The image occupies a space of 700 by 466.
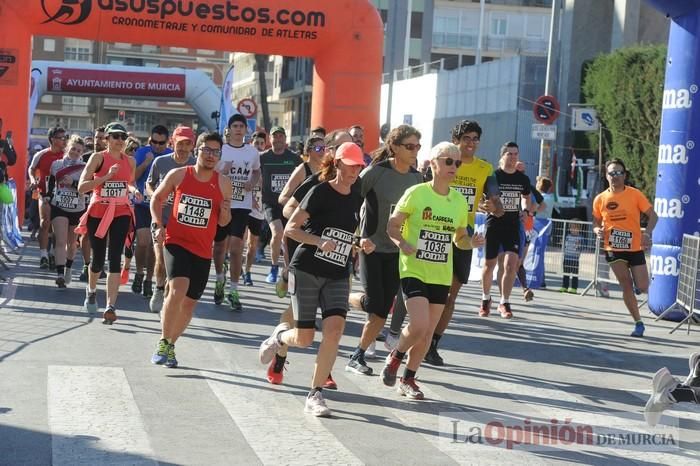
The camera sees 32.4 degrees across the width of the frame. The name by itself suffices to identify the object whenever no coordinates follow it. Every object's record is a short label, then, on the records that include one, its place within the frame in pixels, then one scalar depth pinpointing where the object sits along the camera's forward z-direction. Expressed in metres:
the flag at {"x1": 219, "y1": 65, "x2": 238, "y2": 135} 31.62
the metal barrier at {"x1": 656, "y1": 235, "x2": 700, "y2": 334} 13.75
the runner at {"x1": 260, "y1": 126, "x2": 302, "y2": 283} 14.16
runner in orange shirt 12.92
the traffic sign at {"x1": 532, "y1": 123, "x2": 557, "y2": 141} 24.16
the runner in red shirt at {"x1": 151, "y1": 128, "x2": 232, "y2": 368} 9.02
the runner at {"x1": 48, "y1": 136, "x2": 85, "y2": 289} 14.71
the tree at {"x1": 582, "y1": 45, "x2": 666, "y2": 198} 32.31
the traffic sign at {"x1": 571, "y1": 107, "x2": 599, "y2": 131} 24.95
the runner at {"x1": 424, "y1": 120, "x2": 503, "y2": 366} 10.05
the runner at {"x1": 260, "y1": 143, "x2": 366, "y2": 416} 7.70
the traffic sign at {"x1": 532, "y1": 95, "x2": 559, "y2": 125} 24.31
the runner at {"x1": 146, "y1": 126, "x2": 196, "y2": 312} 12.00
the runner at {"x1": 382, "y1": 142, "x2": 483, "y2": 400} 8.20
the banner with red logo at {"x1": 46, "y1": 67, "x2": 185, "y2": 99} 39.94
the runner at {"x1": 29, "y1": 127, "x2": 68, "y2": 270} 16.61
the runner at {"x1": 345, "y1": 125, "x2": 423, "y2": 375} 8.97
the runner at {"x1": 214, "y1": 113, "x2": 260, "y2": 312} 13.00
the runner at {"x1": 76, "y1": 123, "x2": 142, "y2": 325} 11.20
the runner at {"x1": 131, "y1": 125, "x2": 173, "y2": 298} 13.43
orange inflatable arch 21.34
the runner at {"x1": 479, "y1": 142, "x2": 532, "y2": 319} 13.84
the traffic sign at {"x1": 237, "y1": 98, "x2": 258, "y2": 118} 29.71
